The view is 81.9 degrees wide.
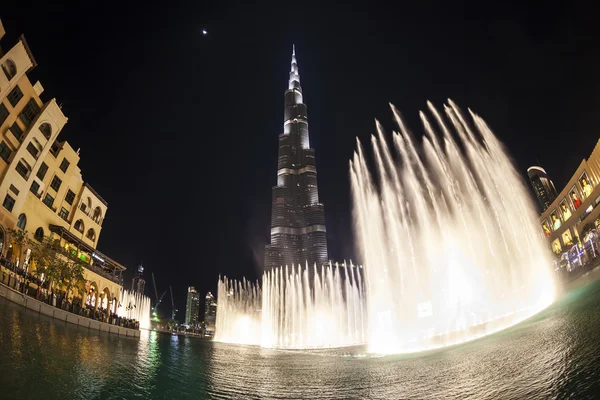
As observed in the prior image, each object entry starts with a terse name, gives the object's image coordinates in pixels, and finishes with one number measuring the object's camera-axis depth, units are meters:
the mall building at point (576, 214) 55.81
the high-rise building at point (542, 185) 137.00
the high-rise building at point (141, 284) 172.88
